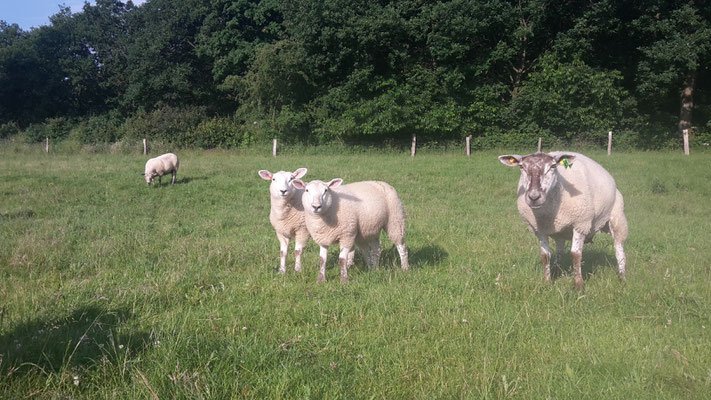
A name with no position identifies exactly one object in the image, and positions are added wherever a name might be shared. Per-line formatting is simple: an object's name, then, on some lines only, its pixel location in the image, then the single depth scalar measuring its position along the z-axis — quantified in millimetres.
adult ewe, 5812
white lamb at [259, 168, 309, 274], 7109
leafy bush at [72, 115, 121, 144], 45312
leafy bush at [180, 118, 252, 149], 36344
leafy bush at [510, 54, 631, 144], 29406
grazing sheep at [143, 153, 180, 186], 17453
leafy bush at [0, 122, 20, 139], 47312
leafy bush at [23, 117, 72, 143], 47469
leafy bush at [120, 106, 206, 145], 38594
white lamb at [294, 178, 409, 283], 6527
